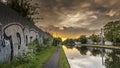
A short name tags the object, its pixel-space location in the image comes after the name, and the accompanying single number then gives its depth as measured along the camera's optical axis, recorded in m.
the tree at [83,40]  52.72
